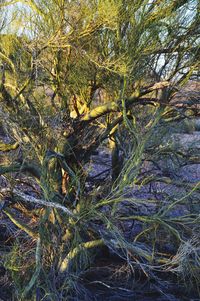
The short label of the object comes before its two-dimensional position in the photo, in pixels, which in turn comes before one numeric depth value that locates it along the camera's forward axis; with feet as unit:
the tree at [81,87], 22.39
